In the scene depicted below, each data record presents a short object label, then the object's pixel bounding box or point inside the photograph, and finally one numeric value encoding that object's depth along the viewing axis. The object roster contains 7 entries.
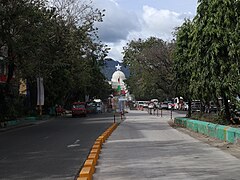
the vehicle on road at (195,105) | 62.46
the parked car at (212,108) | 44.41
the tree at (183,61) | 30.26
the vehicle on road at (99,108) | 70.94
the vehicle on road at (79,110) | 55.12
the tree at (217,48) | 21.62
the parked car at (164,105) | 84.57
